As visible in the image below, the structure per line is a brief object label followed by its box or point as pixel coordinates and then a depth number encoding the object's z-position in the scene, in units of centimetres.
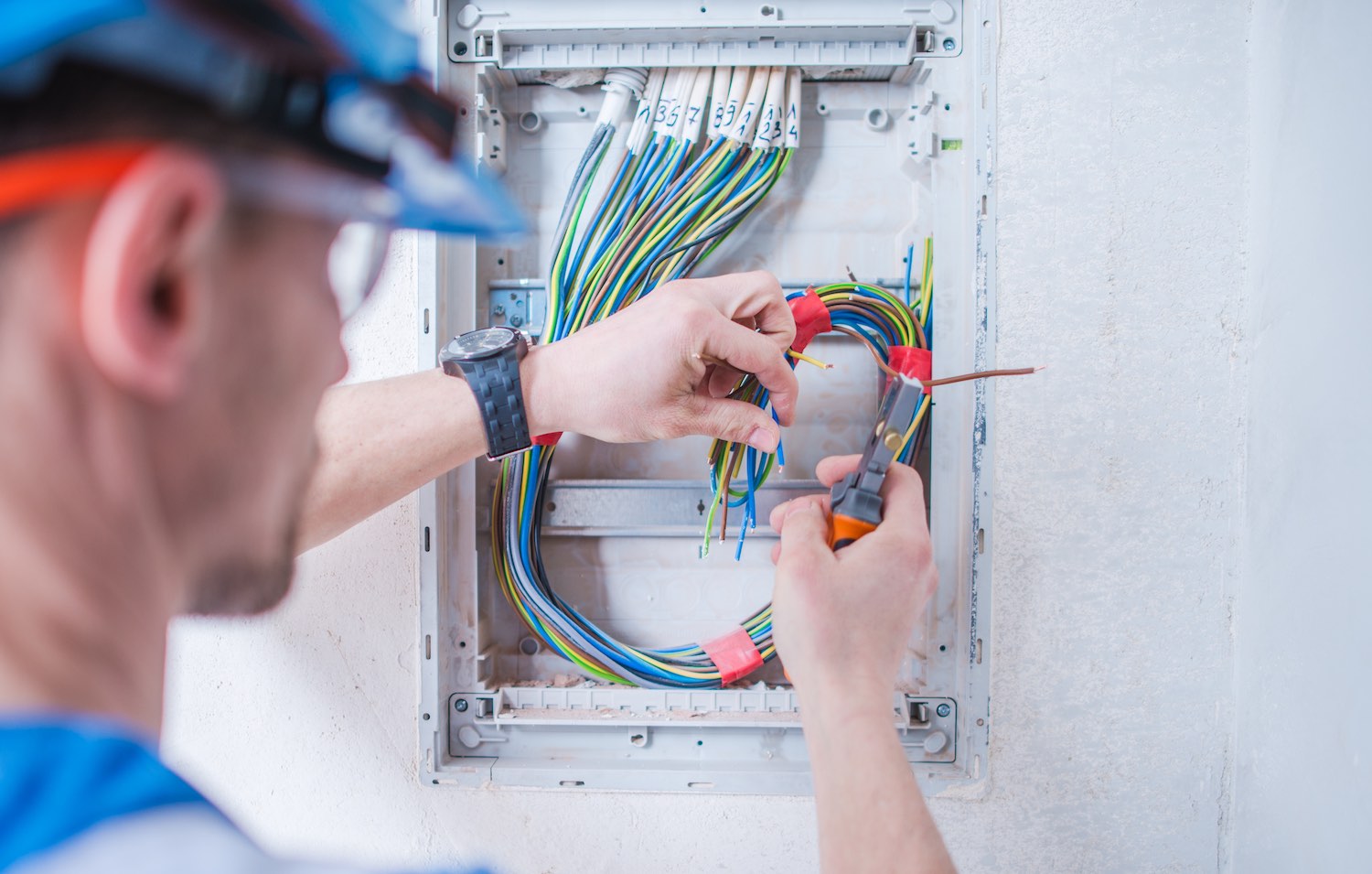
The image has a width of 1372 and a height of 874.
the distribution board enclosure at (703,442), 98
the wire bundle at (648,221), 102
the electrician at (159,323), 31
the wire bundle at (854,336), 96
